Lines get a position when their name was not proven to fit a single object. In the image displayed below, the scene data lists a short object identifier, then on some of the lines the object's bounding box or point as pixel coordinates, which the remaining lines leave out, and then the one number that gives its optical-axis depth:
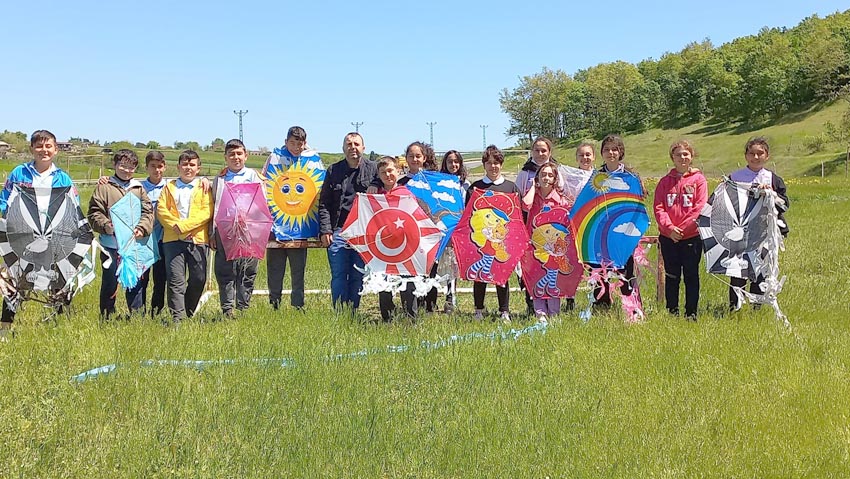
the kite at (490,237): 8.26
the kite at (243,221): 8.10
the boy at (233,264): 8.20
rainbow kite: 8.16
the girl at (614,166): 8.22
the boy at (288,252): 8.85
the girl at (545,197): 8.35
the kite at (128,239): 7.66
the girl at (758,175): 8.14
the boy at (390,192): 8.16
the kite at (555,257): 8.32
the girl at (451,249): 8.72
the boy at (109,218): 7.77
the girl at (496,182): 8.39
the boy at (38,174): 7.62
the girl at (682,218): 8.18
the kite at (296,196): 8.86
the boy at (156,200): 8.05
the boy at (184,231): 7.80
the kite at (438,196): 8.44
